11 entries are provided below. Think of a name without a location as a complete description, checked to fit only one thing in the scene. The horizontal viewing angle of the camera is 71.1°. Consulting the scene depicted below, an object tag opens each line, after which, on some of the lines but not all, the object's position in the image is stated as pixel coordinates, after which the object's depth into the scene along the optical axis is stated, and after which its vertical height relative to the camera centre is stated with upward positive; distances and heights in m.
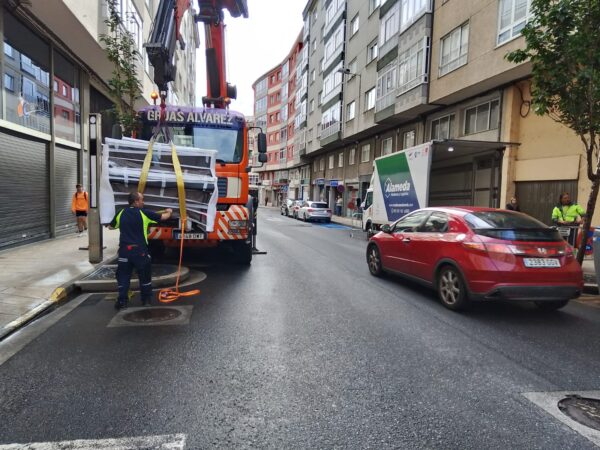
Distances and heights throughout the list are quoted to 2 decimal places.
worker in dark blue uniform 5.64 -0.72
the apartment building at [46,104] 10.00 +2.37
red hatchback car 5.34 -0.76
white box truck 12.47 +0.49
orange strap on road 6.46 -0.27
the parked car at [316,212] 28.48 -1.02
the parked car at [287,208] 35.52 -1.07
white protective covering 6.44 +0.20
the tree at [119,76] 9.72 +2.78
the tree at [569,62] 7.33 +2.59
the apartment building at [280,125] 55.62 +10.63
